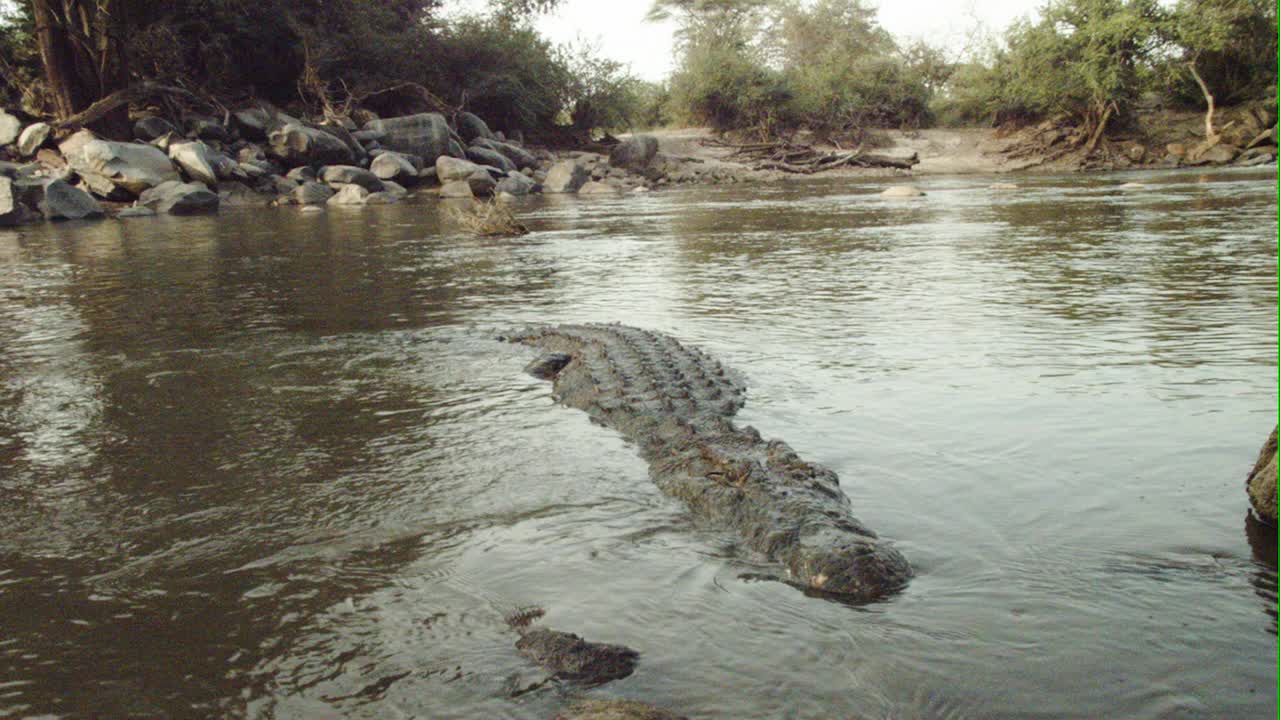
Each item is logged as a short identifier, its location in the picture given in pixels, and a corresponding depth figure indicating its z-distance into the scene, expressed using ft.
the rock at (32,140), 80.84
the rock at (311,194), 78.89
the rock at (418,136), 96.89
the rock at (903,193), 76.02
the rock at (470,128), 112.47
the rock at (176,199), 72.18
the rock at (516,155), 108.27
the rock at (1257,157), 98.63
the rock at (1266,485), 11.32
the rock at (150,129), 86.07
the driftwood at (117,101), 81.82
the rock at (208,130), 89.76
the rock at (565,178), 96.63
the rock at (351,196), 78.84
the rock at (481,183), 86.84
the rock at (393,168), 88.63
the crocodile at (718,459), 10.45
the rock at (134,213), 68.80
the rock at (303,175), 85.25
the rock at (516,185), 89.61
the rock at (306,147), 87.25
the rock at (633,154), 119.14
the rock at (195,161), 78.23
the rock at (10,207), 61.41
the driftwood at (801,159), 126.72
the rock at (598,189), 97.19
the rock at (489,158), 100.48
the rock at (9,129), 81.82
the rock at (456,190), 84.23
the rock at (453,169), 88.58
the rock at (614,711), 7.54
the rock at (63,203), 66.33
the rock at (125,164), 72.95
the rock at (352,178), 84.07
